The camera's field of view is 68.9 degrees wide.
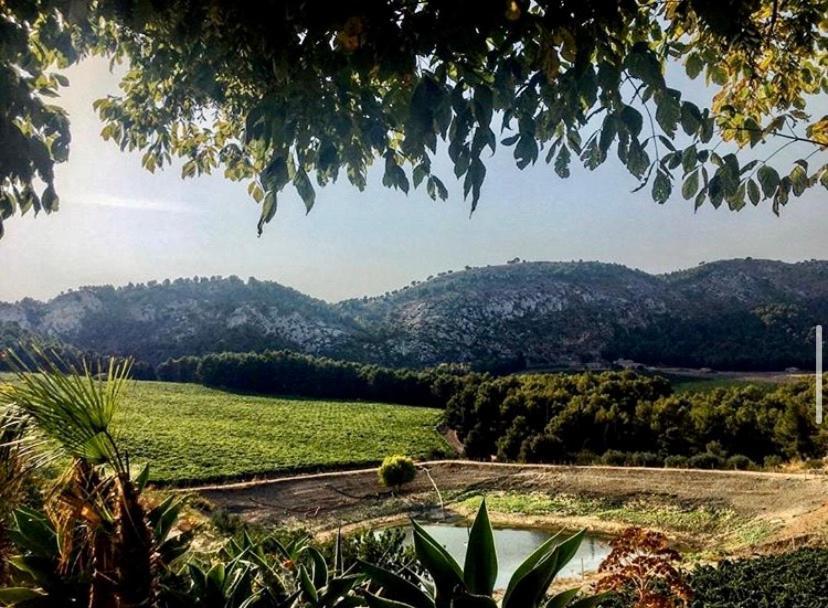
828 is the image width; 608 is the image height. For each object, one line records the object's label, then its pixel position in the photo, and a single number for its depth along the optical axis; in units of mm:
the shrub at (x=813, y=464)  17469
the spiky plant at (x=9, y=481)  2675
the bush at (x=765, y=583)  5535
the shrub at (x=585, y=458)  21859
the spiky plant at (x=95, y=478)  1771
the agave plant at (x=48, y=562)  2141
